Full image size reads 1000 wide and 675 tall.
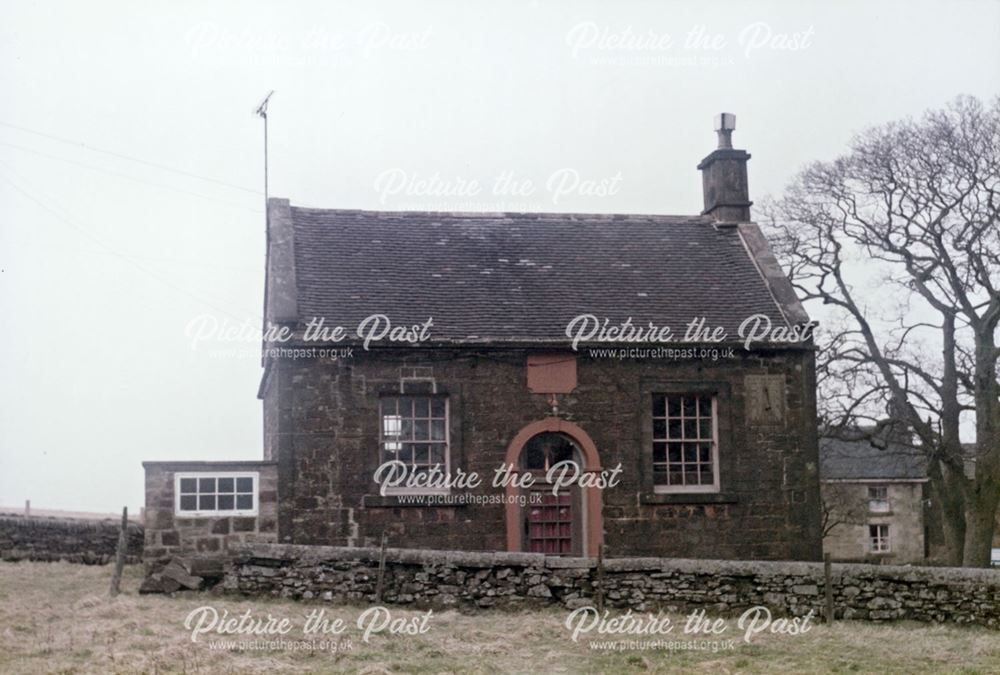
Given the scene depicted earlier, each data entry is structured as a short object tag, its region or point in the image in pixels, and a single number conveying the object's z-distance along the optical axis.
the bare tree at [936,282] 30.50
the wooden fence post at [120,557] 19.88
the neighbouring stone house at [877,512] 52.72
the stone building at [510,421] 23.03
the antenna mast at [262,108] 28.11
